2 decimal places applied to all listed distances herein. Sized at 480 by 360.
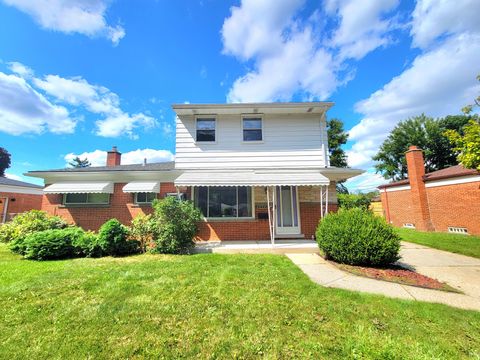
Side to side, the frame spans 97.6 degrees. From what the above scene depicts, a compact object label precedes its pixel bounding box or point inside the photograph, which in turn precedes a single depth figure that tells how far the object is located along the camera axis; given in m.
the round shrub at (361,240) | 6.51
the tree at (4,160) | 52.85
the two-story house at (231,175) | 11.30
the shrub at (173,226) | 8.64
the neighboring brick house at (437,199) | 14.18
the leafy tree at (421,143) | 33.84
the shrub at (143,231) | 8.95
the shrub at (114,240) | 8.34
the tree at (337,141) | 33.12
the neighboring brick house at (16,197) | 22.87
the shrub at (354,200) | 19.91
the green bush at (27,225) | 9.68
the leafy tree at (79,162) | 56.84
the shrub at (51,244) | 7.86
